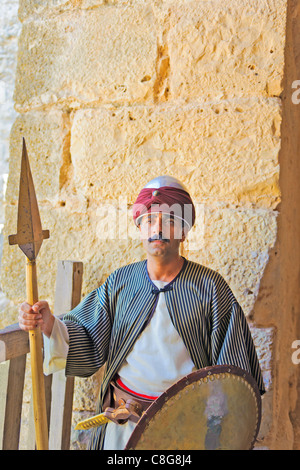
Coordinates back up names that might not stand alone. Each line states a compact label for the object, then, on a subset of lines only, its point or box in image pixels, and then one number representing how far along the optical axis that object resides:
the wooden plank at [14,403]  2.23
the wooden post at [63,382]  2.49
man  1.94
